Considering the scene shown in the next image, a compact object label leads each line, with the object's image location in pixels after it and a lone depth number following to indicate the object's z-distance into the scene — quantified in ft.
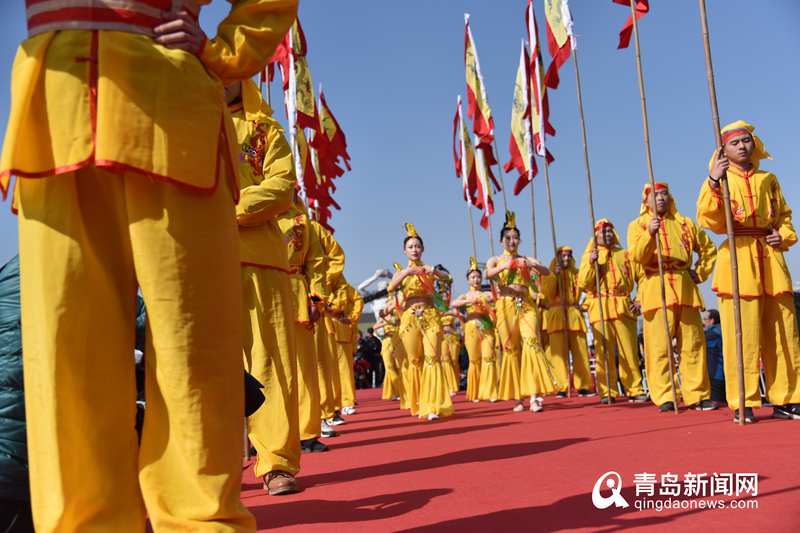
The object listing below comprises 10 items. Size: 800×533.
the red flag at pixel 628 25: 28.76
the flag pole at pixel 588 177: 31.42
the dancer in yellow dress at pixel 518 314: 31.58
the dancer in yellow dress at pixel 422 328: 30.99
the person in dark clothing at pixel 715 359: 30.89
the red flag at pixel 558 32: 34.24
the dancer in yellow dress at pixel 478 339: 40.22
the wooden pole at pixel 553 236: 36.68
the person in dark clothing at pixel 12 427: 8.05
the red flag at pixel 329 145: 44.96
